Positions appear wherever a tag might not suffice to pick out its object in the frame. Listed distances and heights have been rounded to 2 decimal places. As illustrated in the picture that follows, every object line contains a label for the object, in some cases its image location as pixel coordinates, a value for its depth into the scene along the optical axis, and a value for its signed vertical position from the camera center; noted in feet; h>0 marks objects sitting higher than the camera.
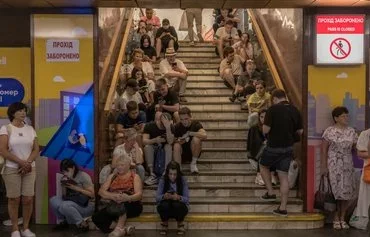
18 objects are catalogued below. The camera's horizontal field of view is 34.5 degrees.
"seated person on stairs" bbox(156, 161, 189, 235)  23.67 -3.60
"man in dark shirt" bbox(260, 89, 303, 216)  24.57 -1.18
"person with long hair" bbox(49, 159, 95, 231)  24.13 -3.80
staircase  24.68 -3.58
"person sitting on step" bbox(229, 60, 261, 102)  33.12 +1.41
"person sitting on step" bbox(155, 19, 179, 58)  40.24 +4.45
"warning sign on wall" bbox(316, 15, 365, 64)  25.44 +2.89
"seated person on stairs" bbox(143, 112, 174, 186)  27.07 -1.47
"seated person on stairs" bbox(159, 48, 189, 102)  34.06 +1.98
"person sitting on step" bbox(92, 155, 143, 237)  23.39 -3.59
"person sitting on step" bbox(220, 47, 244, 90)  36.04 +2.44
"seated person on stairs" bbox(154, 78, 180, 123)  28.99 +0.33
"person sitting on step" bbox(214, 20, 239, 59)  40.96 +5.01
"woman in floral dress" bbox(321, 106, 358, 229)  24.82 -2.16
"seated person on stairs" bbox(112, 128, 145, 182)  25.81 -1.89
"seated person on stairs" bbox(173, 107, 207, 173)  27.15 -1.45
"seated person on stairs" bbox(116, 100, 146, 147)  27.53 -0.63
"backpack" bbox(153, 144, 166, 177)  27.14 -2.39
